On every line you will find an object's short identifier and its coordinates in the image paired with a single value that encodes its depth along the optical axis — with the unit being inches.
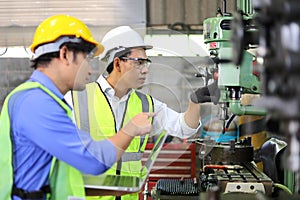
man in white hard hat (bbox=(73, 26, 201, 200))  117.1
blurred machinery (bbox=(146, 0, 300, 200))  66.0
